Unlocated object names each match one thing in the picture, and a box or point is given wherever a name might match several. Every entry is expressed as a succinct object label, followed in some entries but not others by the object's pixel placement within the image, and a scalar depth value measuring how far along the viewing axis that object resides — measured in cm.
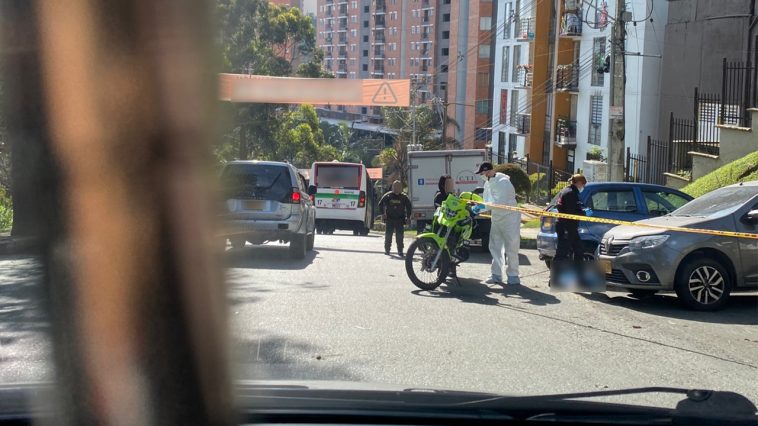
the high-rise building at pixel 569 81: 3647
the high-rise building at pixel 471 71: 6656
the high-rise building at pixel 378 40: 8012
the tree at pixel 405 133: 5256
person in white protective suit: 1237
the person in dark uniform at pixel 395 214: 1691
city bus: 2784
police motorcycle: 1167
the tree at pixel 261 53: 2908
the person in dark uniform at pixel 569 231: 1258
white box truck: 2461
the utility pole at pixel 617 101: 2259
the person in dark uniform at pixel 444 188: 1476
